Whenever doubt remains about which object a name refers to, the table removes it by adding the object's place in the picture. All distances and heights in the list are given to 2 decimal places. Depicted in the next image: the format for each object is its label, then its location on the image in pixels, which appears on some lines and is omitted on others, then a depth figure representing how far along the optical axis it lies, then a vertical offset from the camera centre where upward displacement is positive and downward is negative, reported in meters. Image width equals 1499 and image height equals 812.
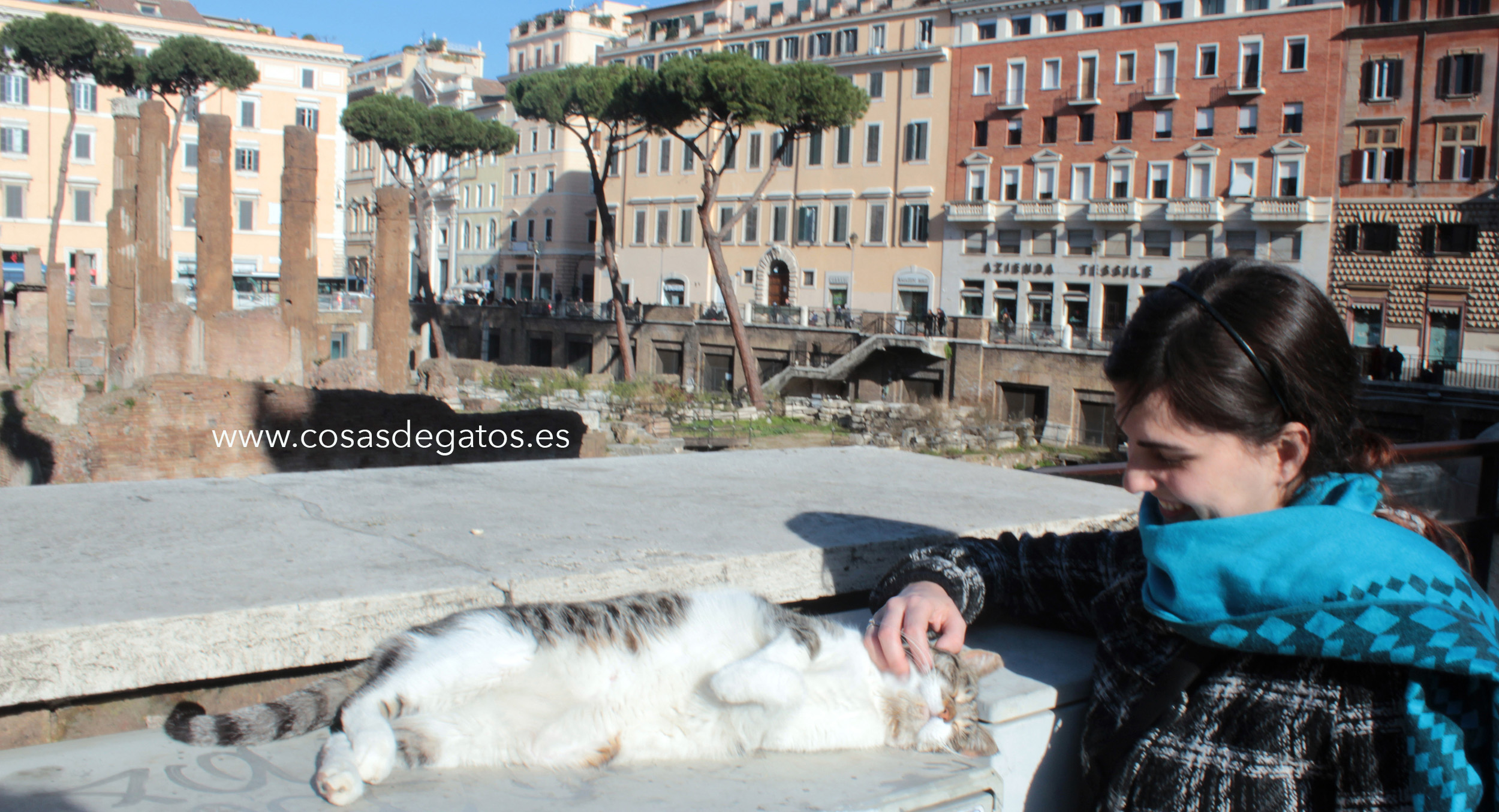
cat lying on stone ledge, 1.42 -0.50
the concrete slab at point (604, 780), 1.26 -0.56
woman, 1.22 -0.29
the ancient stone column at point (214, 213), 15.78 +1.50
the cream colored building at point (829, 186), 37.22 +5.40
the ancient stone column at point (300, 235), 15.66 +1.22
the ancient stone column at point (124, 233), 18.89 +1.46
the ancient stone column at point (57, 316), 21.08 -0.08
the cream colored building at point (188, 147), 42.38 +6.71
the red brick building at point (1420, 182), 28.58 +4.58
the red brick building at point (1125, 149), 30.62 +5.87
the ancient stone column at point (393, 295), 15.62 +0.40
